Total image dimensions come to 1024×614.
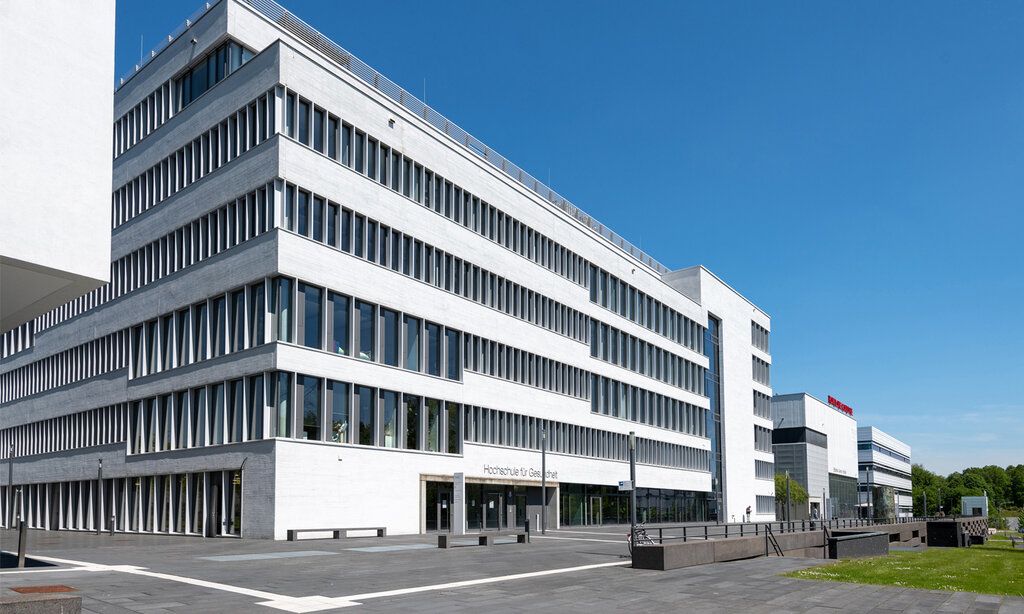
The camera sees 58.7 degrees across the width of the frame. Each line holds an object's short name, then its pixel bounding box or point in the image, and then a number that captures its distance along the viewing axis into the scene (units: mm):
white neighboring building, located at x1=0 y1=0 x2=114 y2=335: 14430
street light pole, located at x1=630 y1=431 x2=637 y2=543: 27719
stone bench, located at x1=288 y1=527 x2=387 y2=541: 39469
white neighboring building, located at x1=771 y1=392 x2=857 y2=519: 121375
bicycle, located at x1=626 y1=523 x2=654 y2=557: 29588
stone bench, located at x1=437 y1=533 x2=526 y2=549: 34875
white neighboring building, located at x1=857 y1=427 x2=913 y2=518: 159000
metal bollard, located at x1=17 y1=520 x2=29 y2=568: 23112
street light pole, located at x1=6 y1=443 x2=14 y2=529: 63625
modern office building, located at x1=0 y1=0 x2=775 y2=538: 42438
